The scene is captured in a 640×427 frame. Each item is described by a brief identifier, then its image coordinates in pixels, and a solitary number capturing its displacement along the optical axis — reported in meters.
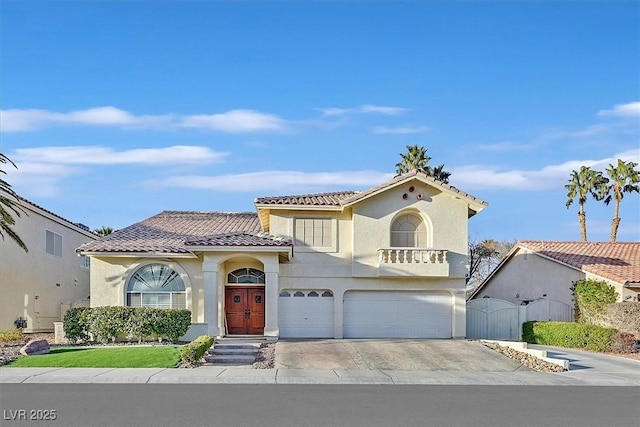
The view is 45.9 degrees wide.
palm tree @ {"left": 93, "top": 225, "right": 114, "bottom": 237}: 53.38
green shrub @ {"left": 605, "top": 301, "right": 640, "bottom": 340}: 29.62
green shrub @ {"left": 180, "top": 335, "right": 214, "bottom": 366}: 22.00
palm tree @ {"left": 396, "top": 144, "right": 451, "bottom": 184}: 50.75
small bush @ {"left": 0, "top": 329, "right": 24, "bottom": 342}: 27.85
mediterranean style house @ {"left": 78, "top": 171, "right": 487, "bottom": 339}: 30.16
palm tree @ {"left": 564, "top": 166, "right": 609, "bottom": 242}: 52.97
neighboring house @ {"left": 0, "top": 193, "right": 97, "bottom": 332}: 33.25
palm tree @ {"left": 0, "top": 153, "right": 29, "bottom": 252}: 25.90
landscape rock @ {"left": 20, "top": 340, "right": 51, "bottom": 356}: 23.22
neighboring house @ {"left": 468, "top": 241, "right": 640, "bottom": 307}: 32.66
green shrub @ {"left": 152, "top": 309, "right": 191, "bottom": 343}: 28.06
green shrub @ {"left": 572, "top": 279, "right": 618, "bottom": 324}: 32.12
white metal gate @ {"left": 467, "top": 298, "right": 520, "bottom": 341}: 33.56
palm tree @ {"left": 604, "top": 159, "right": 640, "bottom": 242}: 50.72
